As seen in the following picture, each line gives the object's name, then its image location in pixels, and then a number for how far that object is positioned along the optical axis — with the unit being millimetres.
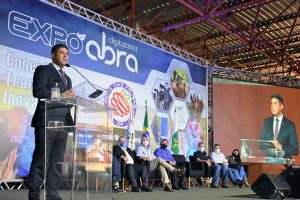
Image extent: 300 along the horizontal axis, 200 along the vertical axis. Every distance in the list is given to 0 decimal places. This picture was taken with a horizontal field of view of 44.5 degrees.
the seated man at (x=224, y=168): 8296
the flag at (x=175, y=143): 8493
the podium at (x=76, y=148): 2168
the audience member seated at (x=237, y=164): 8836
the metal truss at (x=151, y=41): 6880
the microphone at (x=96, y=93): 2339
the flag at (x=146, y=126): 7828
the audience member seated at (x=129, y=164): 5840
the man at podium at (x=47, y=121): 2242
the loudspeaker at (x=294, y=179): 4582
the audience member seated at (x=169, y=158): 6741
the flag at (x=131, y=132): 7439
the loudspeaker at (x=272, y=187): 4414
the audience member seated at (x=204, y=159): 7919
